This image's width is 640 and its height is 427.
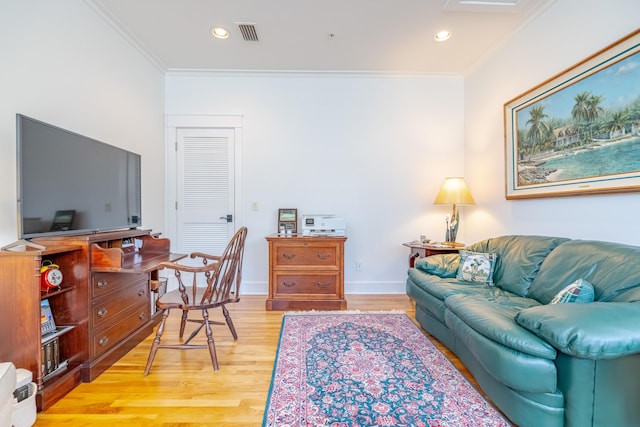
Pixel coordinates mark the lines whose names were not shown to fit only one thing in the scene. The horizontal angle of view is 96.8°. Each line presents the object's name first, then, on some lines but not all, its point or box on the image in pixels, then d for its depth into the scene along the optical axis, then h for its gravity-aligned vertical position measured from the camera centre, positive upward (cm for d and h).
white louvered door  348 +27
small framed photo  337 -11
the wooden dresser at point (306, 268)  298 -60
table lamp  312 +15
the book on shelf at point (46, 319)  163 -63
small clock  155 -36
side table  293 -39
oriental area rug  142 -102
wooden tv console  145 -58
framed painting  167 +57
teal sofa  108 -58
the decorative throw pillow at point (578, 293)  146 -43
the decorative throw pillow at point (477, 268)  227 -47
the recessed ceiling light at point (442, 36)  270 +169
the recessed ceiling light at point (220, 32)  264 +169
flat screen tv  152 +18
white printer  312 -17
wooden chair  184 -61
